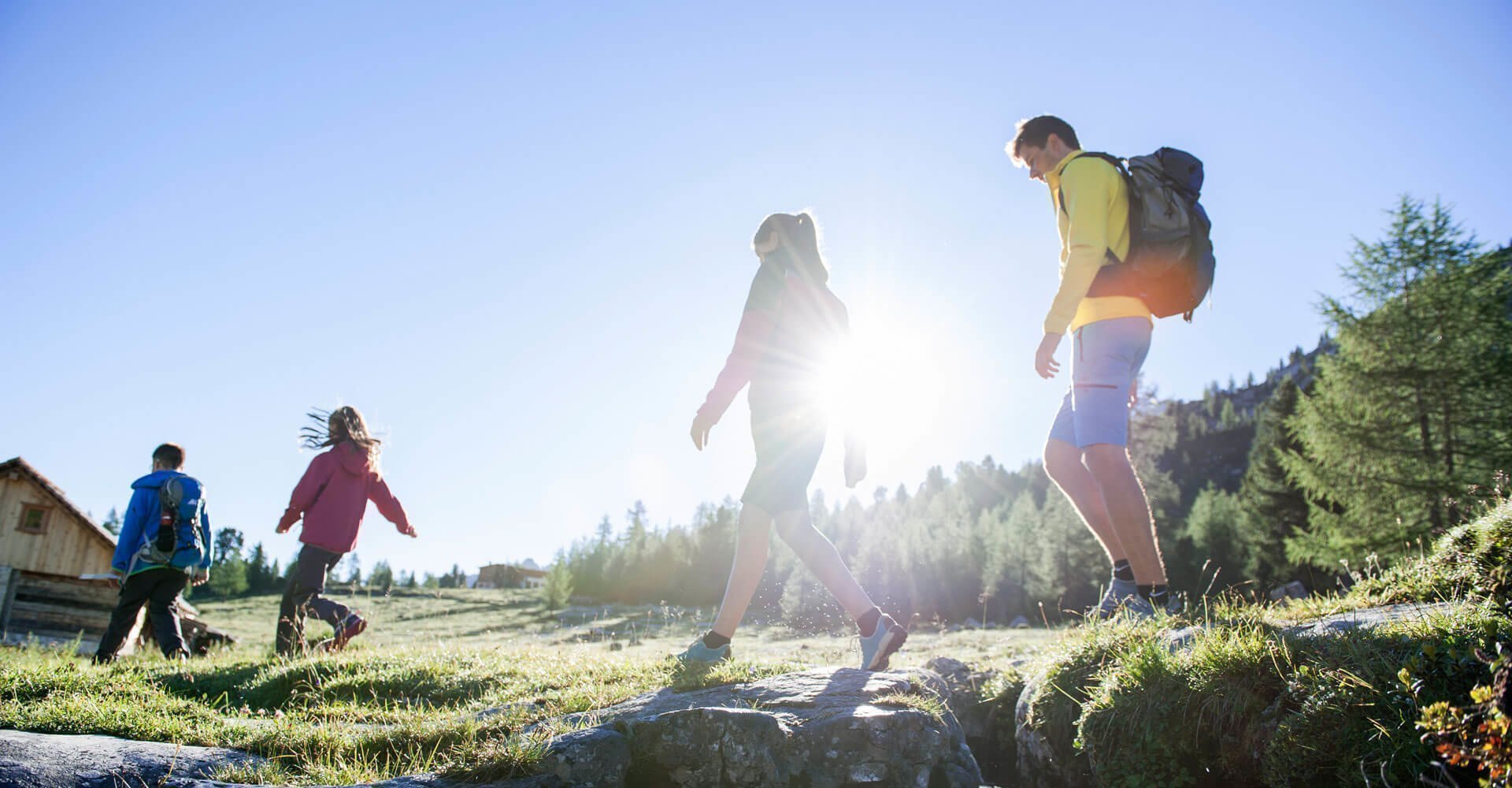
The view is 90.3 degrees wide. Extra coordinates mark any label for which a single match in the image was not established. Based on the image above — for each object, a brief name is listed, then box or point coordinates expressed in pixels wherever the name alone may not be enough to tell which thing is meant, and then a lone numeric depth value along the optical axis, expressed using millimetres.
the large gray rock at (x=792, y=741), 2816
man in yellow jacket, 4215
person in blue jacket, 7109
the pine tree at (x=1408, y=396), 14773
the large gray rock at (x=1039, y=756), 3479
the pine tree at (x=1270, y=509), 31297
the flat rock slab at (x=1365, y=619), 3004
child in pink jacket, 6891
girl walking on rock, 4270
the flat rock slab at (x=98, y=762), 2465
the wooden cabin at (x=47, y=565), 15336
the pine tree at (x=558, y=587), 35094
